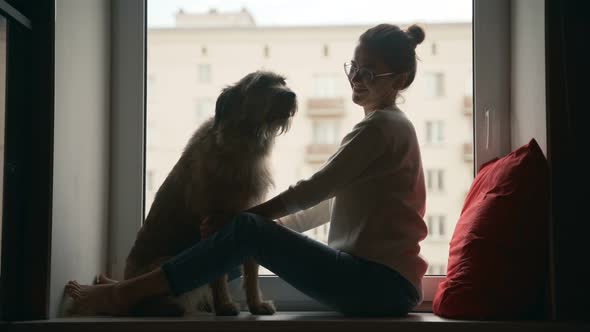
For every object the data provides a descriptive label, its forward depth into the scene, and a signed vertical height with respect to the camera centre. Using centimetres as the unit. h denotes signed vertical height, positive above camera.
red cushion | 186 -18
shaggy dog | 203 +2
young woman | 187 -12
